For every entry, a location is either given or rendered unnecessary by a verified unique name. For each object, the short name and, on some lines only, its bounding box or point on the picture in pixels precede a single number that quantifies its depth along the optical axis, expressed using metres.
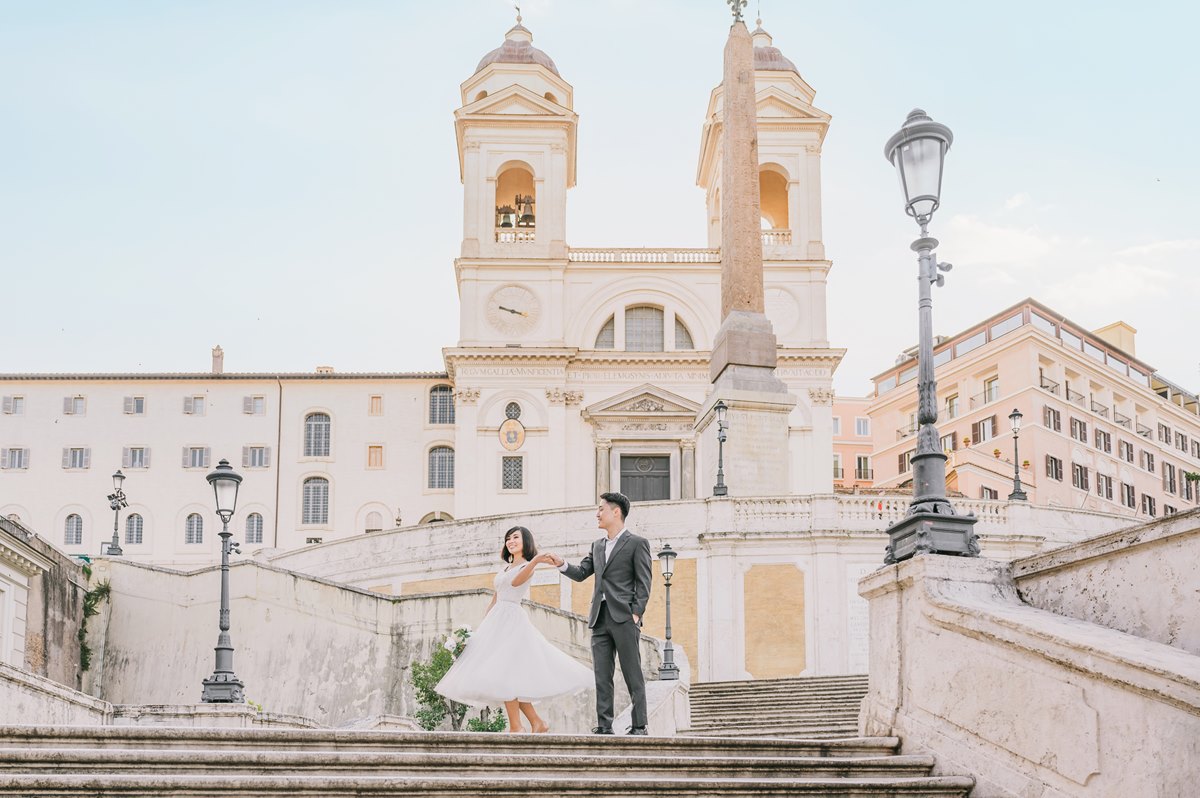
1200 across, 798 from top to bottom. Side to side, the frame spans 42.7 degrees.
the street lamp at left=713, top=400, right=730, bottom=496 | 32.56
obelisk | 35.97
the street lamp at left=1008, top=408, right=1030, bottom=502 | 36.78
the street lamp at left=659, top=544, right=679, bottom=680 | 22.23
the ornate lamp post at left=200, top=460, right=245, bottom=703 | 18.67
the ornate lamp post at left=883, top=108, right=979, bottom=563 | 9.49
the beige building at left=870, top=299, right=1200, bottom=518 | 63.66
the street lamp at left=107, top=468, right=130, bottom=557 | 31.36
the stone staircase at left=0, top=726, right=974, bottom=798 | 7.11
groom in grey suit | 10.04
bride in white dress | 10.45
